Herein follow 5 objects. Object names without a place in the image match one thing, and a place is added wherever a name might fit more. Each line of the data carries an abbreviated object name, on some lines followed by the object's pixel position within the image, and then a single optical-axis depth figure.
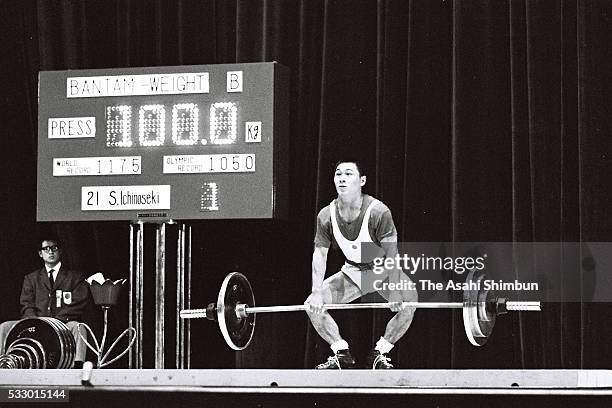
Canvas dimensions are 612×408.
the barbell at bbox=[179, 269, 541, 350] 10.08
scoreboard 11.50
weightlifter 11.48
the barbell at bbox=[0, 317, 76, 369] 11.10
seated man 12.60
